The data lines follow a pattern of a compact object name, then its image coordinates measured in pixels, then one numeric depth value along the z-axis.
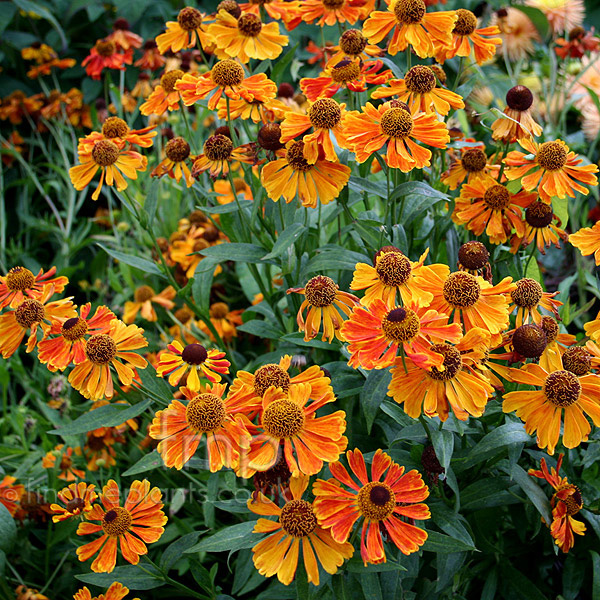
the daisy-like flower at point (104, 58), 2.08
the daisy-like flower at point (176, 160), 1.37
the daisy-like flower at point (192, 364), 1.06
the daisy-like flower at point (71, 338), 1.05
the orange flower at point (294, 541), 0.85
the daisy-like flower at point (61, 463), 1.52
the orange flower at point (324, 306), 1.04
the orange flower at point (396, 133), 1.01
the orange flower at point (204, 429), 0.87
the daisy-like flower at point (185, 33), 1.38
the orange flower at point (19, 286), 1.16
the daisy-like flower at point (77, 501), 1.08
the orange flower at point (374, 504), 0.84
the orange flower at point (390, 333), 0.84
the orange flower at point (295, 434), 0.84
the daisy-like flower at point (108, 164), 1.28
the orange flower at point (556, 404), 0.91
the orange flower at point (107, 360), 1.04
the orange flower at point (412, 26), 1.15
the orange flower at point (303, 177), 1.09
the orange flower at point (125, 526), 1.01
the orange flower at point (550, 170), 1.16
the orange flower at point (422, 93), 1.12
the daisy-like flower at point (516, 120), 1.23
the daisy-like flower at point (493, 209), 1.22
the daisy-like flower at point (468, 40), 1.25
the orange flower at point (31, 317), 1.12
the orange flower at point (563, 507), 0.99
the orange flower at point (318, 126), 1.06
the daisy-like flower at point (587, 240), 1.09
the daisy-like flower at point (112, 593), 1.03
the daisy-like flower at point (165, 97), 1.37
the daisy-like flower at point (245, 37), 1.26
